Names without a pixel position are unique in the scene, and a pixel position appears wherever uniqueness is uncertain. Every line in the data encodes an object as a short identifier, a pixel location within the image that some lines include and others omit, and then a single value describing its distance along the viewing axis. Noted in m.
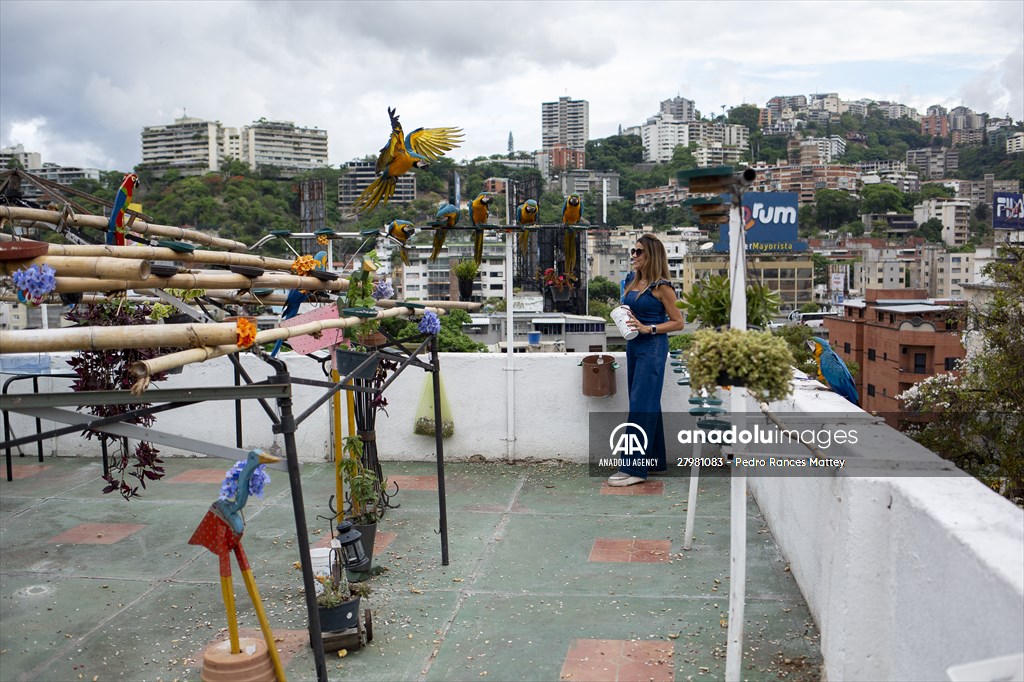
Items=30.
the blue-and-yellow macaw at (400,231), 5.39
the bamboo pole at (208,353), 2.69
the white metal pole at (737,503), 3.07
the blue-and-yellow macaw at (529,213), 6.30
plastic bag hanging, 7.34
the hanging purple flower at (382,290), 5.16
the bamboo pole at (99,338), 2.75
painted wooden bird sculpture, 3.20
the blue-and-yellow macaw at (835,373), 4.70
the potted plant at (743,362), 2.96
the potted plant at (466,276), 7.55
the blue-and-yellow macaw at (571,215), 6.58
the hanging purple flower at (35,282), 2.56
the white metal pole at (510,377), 7.13
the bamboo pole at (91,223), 4.25
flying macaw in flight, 5.02
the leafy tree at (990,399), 6.91
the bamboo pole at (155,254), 3.14
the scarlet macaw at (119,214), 3.89
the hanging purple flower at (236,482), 3.21
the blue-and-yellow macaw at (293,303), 4.59
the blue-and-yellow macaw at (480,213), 6.11
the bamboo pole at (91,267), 2.69
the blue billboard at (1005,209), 50.72
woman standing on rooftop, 6.04
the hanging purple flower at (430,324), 5.31
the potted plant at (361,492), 4.96
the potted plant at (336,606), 3.91
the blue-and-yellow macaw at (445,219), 6.02
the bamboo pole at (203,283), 2.77
